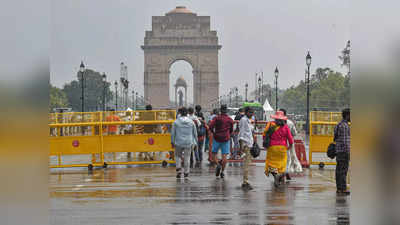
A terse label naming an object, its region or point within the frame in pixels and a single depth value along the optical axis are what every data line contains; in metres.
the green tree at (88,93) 110.39
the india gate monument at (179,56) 105.31
